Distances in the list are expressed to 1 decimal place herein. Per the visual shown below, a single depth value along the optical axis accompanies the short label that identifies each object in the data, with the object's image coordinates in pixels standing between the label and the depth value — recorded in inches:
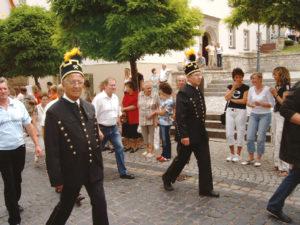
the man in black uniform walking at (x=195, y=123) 229.5
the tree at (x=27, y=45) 720.3
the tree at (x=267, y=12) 298.3
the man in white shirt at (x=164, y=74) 738.2
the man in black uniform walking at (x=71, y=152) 150.6
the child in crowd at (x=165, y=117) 339.6
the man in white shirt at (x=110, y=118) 284.5
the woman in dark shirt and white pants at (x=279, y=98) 271.7
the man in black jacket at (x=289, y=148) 177.6
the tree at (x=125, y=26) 408.2
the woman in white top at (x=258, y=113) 298.8
